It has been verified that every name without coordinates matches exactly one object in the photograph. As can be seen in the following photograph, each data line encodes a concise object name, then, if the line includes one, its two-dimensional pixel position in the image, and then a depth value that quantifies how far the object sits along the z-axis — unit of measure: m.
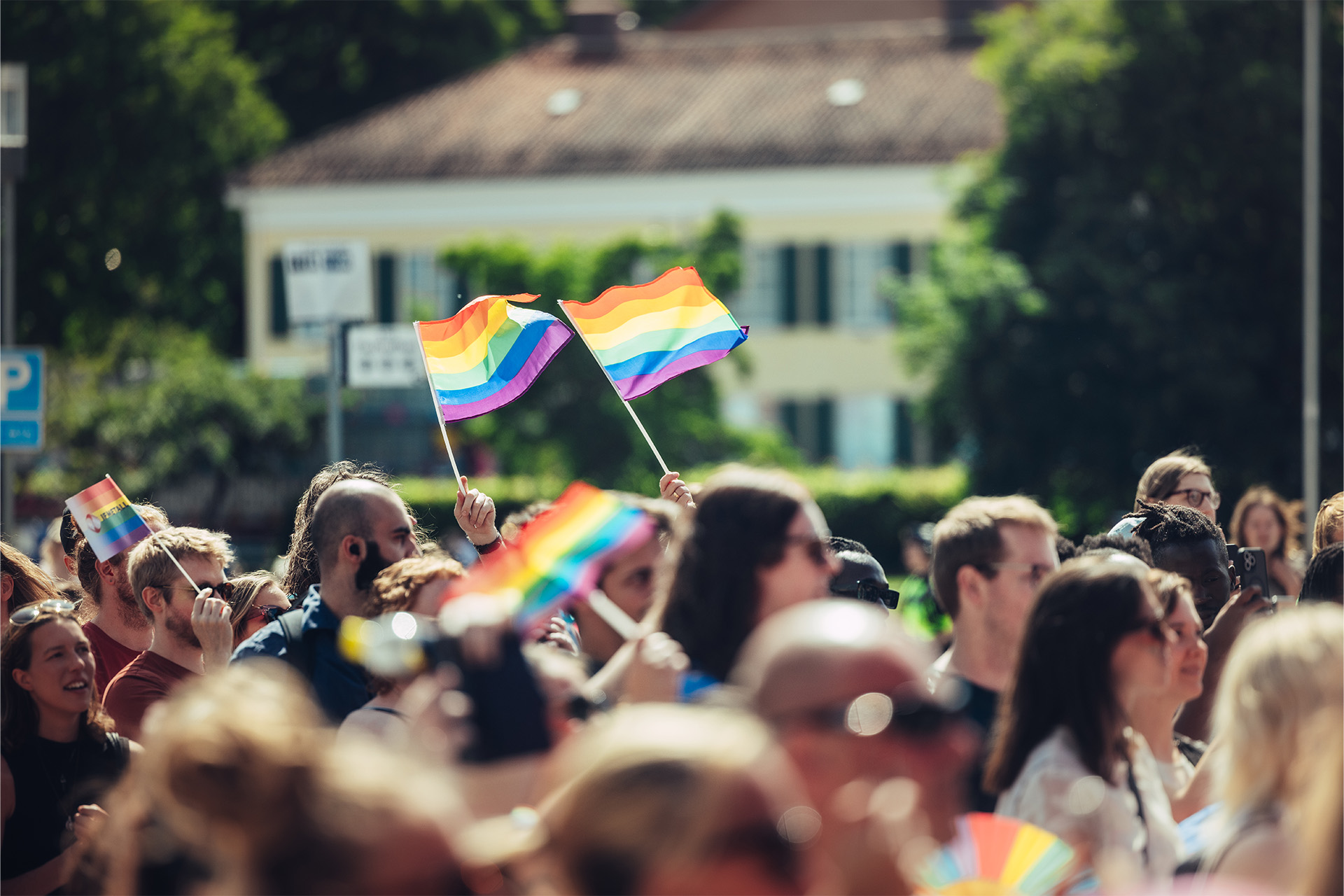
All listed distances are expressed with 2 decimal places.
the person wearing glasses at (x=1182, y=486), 13.51
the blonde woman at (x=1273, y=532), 17.06
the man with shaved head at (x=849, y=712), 5.21
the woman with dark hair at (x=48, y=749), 8.52
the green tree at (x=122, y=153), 66.31
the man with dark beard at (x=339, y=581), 9.33
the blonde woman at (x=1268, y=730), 6.07
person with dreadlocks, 11.45
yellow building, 66.12
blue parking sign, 22.25
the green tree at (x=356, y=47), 84.62
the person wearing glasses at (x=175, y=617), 10.35
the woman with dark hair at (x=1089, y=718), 6.93
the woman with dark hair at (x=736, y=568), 7.12
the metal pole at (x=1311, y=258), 31.83
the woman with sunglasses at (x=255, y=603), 11.60
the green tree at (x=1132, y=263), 44.97
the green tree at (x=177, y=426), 58.62
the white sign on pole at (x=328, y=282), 25.67
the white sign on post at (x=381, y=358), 25.19
